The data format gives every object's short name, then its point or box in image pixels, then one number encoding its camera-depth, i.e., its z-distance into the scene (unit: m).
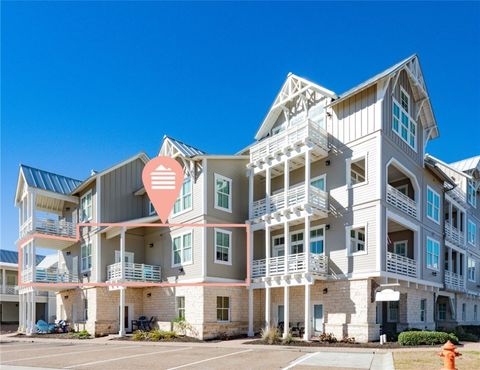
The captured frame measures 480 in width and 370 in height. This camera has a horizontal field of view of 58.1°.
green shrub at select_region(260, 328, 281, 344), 20.39
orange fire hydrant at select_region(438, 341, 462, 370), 8.54
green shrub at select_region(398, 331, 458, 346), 18.22
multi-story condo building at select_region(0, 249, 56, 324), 45.34
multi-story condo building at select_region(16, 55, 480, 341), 21.50
